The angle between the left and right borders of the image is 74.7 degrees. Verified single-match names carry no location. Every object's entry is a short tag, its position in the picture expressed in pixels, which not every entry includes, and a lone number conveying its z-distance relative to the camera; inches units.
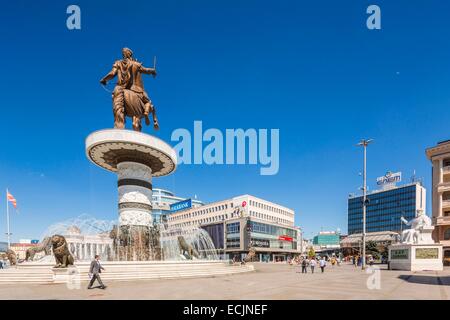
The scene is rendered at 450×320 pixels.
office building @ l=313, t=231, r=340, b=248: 6909.0
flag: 1727.4
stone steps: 642.8
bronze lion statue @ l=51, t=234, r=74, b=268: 675.4
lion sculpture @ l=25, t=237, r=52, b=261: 1036.5
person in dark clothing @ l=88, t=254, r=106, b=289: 523.2
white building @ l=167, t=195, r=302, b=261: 3314.5
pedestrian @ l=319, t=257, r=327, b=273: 1016.1
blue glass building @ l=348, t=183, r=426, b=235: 4709.6
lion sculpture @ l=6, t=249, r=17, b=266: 1128.8
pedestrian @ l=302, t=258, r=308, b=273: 1025.8
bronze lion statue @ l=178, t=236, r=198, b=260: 1075.9
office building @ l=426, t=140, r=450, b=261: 1676.9
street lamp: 1294.3
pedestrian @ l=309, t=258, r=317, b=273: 1012.9
